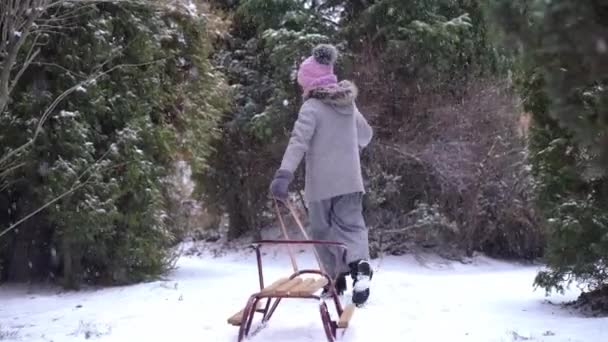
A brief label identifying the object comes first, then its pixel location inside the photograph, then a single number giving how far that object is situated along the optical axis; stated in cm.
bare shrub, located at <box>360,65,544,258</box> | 966
